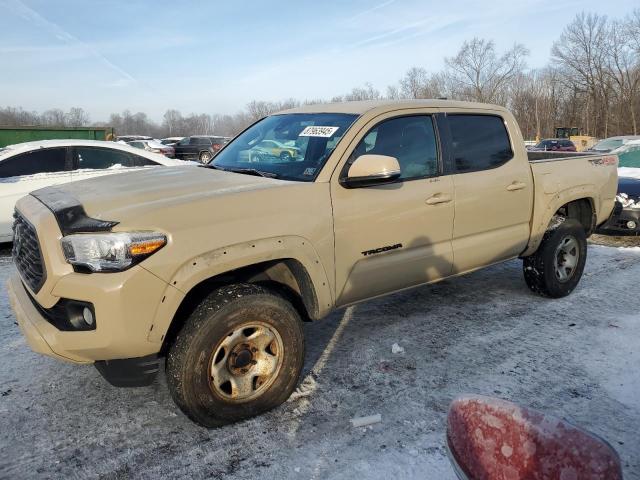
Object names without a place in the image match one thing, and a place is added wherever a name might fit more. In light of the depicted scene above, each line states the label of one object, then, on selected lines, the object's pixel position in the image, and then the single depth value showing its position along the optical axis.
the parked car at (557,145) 31.84
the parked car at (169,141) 42.72
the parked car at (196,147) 31.75
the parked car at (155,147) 23.11
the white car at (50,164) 7.26
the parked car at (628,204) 8.14
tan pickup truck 2.61
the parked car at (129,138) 34.44
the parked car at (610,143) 15.04
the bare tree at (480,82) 69.81
